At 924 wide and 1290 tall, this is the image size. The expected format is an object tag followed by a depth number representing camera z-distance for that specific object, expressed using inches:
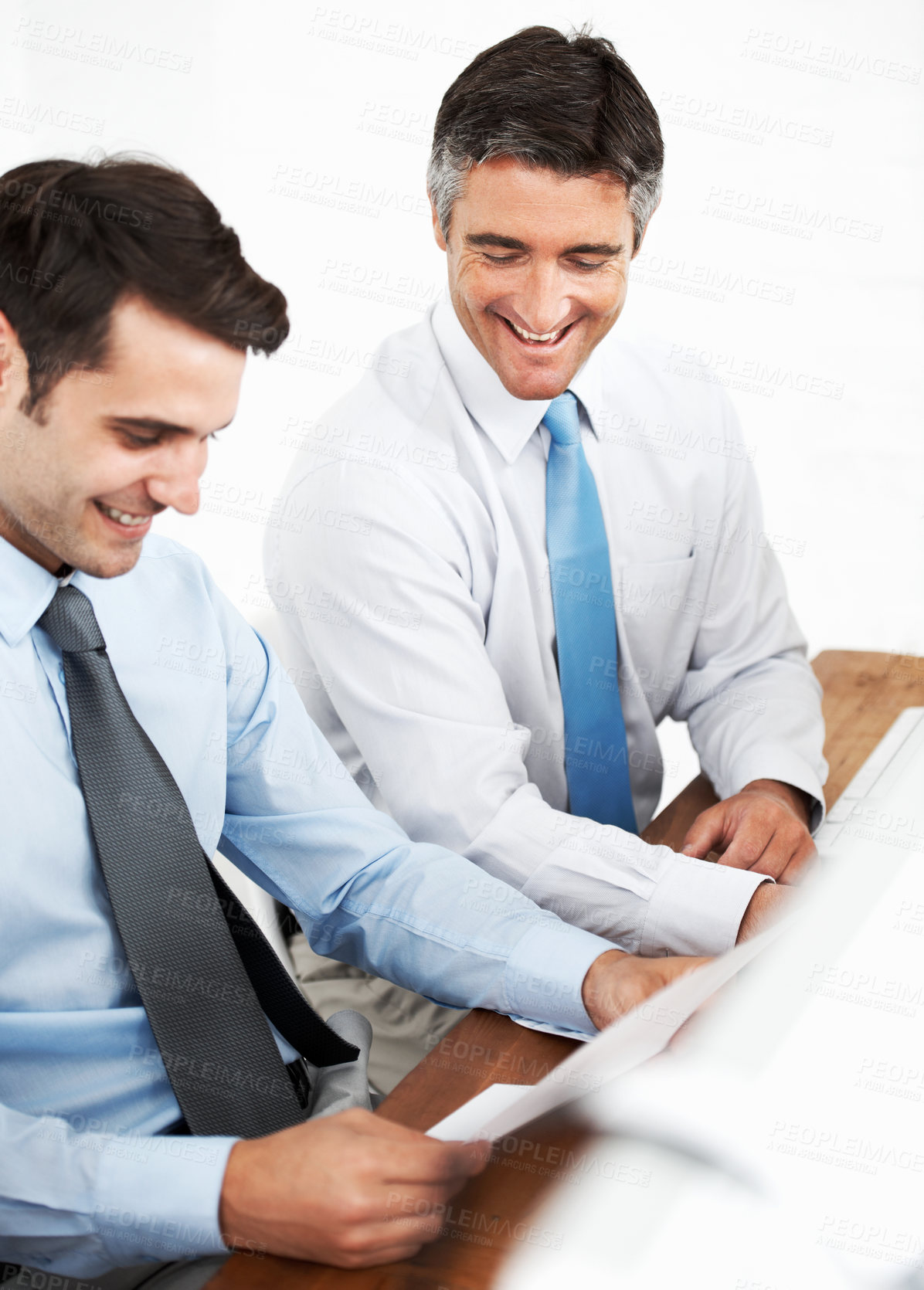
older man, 55.0
